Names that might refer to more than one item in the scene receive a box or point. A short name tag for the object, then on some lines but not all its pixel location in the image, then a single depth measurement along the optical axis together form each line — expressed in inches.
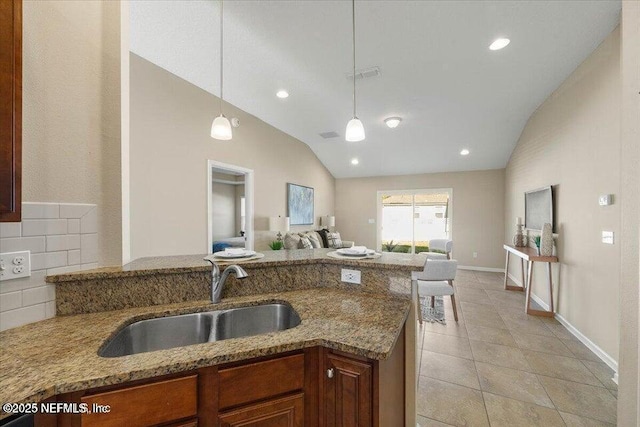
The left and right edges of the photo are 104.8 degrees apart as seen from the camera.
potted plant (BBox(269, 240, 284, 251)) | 187.5
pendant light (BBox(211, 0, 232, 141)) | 79.0
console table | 121.7
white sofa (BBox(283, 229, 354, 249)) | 187.8
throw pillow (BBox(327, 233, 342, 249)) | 240.9
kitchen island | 29.2
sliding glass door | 254.5
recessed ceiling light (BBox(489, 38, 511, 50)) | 96.8
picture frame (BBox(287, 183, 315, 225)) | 215.8
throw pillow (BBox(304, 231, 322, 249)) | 214.1
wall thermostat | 84.2
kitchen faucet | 50.1
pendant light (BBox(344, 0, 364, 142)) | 74.0
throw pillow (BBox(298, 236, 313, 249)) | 190.4
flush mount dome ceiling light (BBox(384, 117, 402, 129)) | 164.5
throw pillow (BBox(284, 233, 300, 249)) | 187.2
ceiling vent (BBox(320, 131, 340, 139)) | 203.9
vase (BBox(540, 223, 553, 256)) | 123.0
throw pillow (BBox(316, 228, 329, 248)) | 240.2
